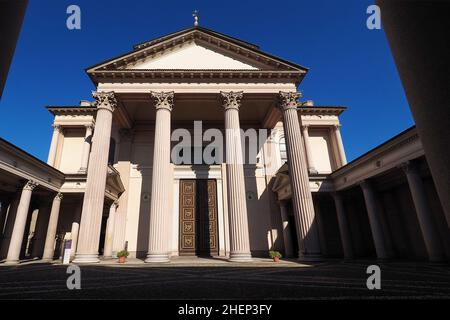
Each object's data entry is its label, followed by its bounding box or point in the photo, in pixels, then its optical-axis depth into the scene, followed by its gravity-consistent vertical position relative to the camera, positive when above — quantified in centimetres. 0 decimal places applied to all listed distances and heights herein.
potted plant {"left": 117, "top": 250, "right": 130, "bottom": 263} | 1321 -80
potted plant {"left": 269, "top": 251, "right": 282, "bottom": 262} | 1346 -119
